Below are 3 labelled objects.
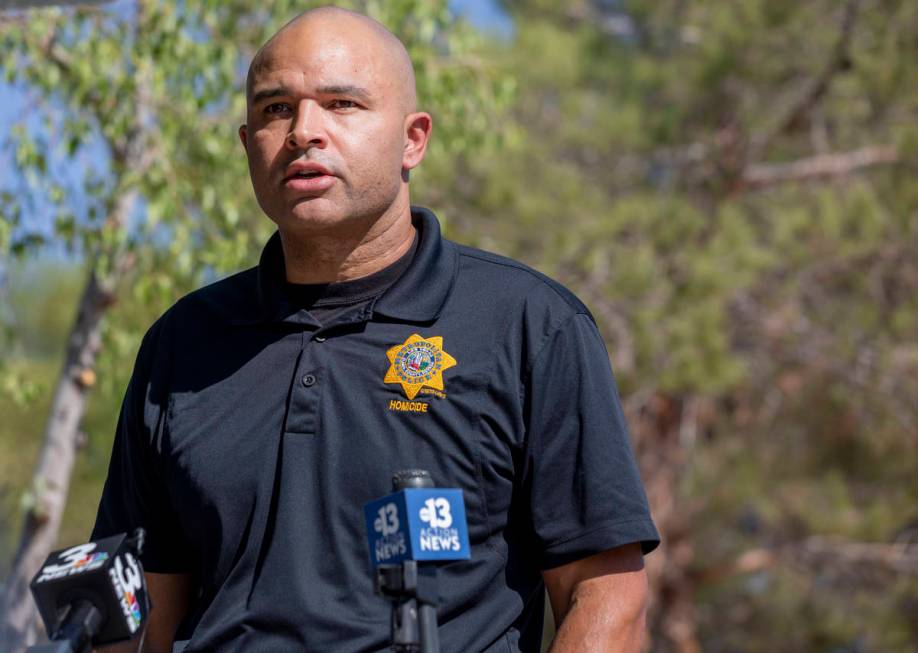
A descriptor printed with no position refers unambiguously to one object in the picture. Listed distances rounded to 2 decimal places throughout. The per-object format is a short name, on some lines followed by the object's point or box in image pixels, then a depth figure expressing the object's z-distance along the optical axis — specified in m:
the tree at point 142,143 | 13.83
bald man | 5.03
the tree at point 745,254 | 25.80
